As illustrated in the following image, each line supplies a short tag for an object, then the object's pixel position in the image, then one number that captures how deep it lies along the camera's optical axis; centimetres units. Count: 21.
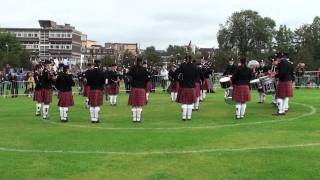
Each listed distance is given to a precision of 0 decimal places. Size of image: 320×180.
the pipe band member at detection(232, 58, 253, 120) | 1686
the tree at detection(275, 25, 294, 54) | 10806
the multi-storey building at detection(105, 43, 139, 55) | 16670
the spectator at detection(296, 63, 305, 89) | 3472
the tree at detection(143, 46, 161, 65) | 8875
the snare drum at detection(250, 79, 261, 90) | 1927
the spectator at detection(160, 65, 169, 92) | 3512
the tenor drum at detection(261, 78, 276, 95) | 1839
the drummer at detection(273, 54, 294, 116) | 1742
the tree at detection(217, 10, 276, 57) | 10144
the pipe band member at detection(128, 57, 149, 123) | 1652
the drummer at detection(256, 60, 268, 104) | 2047
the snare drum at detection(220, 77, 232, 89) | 1903
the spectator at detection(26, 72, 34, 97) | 3325
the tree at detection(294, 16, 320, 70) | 9269
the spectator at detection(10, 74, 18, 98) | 3247
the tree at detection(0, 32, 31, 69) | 9812
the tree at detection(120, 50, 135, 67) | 9605
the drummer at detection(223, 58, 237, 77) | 1978
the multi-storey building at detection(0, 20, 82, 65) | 15112
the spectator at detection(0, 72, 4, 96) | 3347
